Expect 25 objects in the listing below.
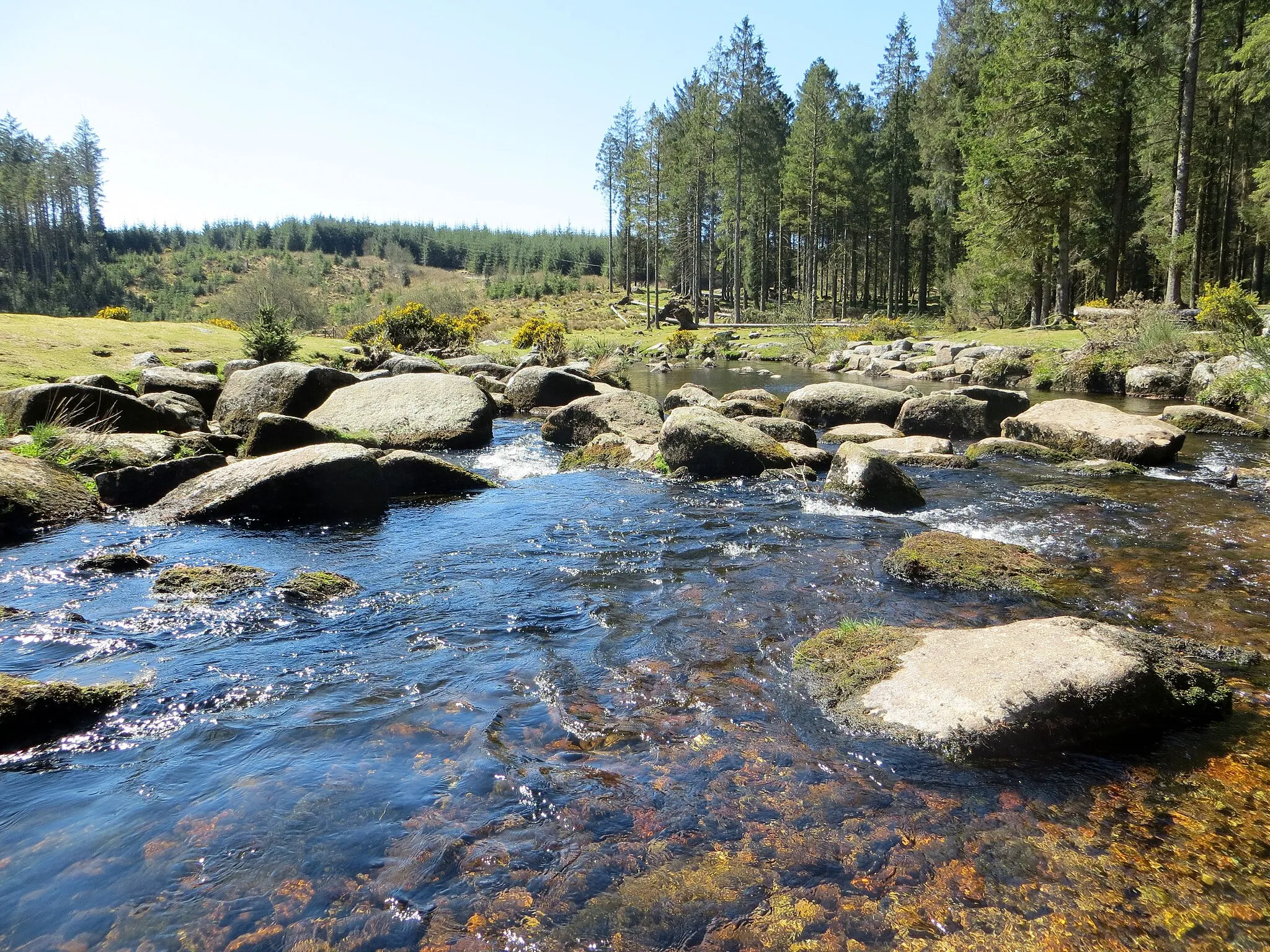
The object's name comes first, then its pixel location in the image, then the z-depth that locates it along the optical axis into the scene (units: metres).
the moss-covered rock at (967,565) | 6.49
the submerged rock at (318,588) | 6.27
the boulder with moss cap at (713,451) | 11.08
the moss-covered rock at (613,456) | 12.09
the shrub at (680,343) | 37.12
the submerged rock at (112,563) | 6.89
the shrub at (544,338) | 26.53
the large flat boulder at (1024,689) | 4.05
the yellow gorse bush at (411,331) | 29.50
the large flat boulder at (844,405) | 15.34
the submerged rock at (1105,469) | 10.79
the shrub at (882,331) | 36.59
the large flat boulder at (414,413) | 13.62
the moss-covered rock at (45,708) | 4.10
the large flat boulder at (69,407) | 10.84
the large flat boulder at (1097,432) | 11.26
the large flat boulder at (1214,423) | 13.27
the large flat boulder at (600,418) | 14.38
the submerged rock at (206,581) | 6.30
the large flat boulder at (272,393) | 13.79
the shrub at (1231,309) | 18.58
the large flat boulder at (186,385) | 15.02
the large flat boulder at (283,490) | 8.66
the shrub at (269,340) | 20.03
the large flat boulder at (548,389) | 18.39
